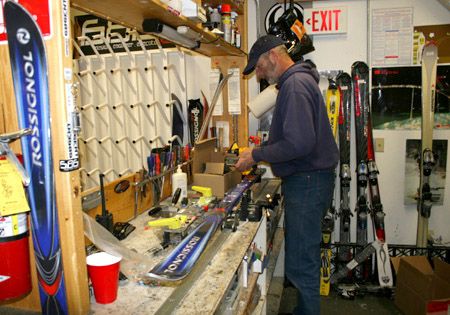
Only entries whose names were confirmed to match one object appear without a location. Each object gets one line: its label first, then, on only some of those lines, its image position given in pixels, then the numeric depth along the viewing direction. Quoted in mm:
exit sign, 3254
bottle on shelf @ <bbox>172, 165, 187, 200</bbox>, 2170
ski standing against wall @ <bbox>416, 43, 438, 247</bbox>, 3088
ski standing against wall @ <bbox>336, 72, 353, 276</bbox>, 3201
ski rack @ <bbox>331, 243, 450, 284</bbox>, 3205
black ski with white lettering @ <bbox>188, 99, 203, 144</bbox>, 2965
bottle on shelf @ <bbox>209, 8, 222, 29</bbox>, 2254
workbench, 1114
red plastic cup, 1103
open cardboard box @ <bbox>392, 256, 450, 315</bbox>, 2623
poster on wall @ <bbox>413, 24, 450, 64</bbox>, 3127
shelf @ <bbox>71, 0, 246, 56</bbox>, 1448
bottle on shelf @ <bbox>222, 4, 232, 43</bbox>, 2533
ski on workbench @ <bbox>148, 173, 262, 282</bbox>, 1240
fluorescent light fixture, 1754
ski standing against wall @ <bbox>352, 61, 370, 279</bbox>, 3186
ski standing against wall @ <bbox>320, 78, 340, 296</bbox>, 3076
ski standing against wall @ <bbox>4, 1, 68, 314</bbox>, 891
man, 1959
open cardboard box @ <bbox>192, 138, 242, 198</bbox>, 2340
